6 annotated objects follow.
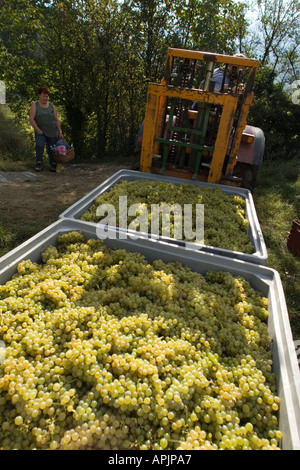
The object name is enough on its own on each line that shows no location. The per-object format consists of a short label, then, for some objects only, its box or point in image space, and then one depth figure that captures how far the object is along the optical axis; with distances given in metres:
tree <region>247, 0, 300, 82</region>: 11.98
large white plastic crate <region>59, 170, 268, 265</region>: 2.38
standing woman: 5.82
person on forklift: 4.09
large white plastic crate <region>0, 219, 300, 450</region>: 1.34
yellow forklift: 3.73
